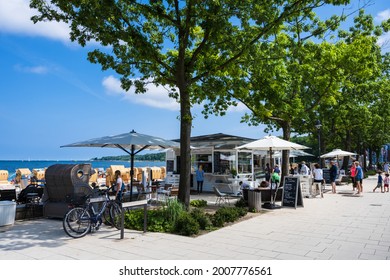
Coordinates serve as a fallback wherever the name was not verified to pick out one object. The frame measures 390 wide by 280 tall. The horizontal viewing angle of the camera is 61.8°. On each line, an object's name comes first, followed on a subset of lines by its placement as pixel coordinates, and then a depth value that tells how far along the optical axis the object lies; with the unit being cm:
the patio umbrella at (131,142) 1034
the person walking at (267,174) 1886
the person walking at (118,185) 938
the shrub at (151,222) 789
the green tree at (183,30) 889
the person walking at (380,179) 1739
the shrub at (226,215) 842
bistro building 1747
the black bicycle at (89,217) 726
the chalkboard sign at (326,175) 2180
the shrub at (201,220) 806
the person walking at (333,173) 1697
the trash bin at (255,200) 1098
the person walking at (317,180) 1558
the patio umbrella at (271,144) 1262
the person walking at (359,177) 1590
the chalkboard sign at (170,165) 2081
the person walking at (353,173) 1683
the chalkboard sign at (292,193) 1174
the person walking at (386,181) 1775
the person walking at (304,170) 1781
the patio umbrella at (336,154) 2398
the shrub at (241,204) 1140
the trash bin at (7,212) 817
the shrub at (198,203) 1216
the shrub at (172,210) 823
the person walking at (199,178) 1766
